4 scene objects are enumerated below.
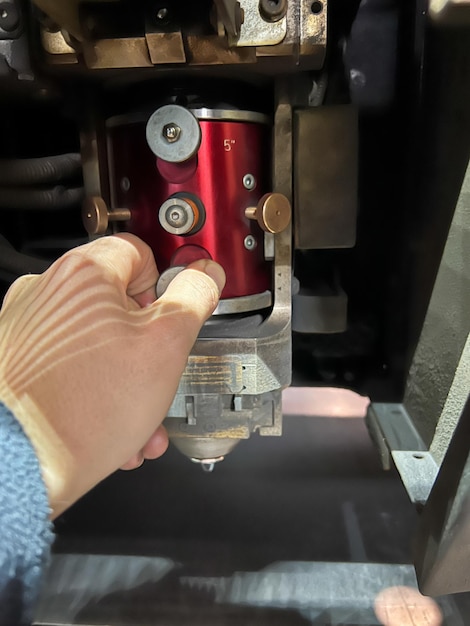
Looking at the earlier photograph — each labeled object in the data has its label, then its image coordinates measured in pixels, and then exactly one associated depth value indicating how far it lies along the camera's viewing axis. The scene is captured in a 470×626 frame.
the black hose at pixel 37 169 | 0.23
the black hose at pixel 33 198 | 0.24
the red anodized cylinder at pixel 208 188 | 0.21
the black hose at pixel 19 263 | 0.25
